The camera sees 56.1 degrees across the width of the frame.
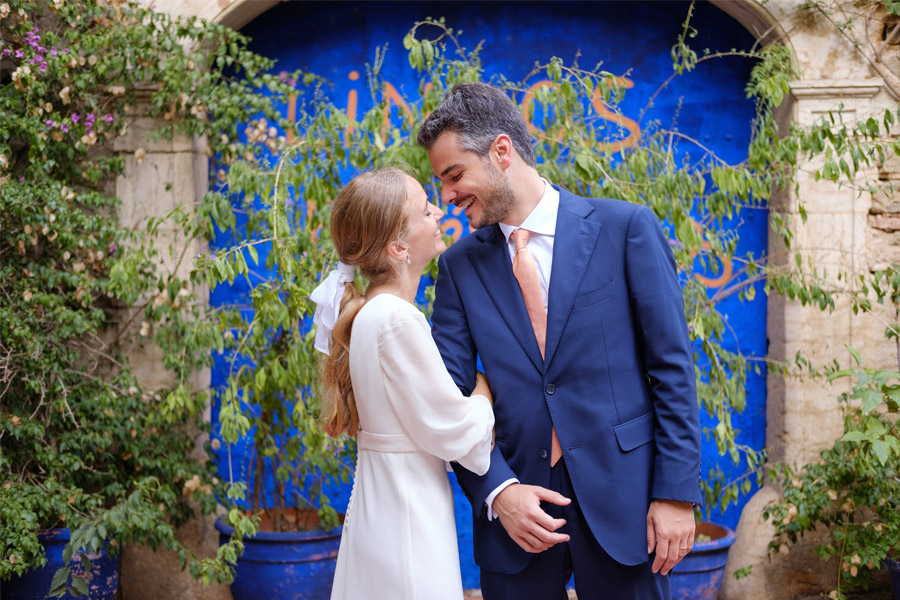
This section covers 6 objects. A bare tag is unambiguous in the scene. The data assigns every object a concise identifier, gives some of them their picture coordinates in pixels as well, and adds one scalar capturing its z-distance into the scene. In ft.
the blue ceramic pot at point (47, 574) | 12.17
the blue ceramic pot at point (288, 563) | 12.79
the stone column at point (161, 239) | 14.20
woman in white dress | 6.60
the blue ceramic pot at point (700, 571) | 12.89
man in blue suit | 6.51
